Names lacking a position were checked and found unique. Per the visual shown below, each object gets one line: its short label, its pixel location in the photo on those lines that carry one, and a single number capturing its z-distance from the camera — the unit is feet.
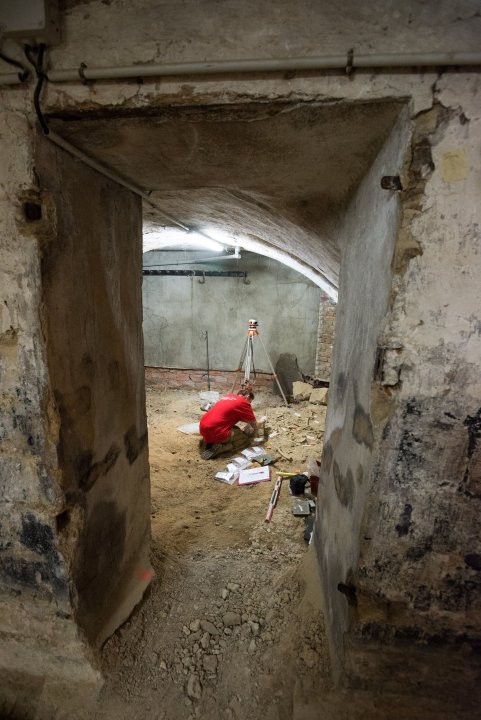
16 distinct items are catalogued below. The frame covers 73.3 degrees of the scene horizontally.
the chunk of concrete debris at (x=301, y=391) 21.54
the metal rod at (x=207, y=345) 23.95
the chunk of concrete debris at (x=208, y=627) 6.12
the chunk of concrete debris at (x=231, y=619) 6.24
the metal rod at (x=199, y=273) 22.77
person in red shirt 14.61
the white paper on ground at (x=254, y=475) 12.38
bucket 20.94
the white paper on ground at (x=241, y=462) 13.76
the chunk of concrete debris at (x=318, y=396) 20.60
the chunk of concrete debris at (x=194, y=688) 5.23
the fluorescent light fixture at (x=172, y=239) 11.30
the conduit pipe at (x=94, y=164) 3.96
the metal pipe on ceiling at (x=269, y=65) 3.09
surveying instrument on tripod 21.62
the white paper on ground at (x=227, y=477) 12.56
